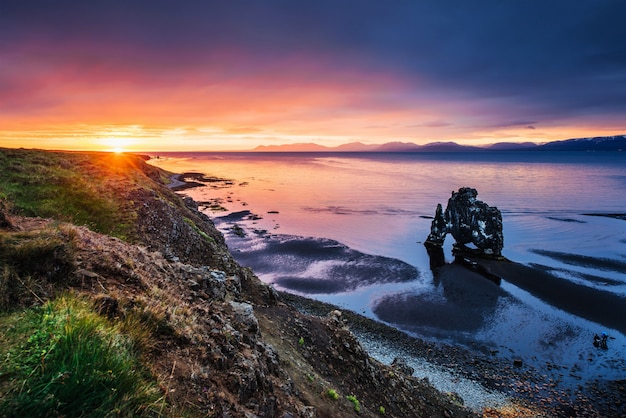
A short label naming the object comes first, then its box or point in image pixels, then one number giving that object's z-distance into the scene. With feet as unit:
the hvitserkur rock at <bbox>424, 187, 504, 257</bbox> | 173.02
